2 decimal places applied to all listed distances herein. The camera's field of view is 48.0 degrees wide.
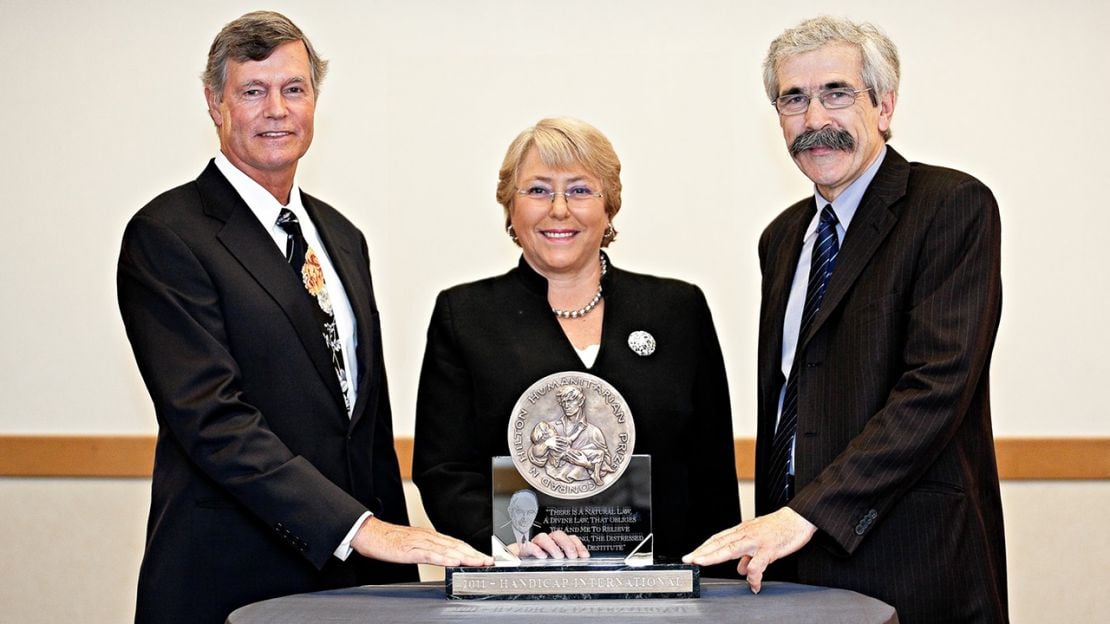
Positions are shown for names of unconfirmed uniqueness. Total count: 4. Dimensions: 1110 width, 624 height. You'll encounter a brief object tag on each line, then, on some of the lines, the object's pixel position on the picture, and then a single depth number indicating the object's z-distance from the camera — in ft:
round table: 6.97
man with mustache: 8.17
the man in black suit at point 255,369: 8.34
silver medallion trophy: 7.99
